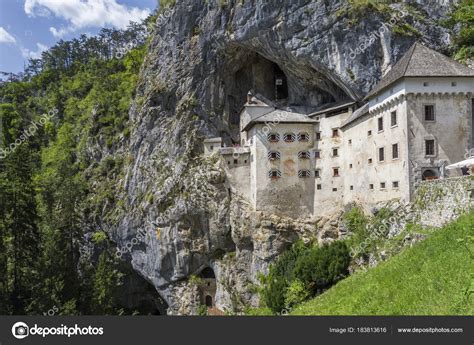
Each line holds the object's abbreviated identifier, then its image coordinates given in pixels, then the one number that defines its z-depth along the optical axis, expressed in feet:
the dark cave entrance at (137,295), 193.47
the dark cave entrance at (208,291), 165.58
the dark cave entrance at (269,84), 157.17
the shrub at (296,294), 100.83
